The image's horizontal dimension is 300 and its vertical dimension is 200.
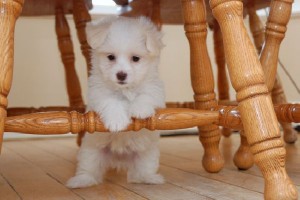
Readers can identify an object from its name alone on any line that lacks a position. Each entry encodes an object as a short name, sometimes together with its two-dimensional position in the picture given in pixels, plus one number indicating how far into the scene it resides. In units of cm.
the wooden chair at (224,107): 98
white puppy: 125
